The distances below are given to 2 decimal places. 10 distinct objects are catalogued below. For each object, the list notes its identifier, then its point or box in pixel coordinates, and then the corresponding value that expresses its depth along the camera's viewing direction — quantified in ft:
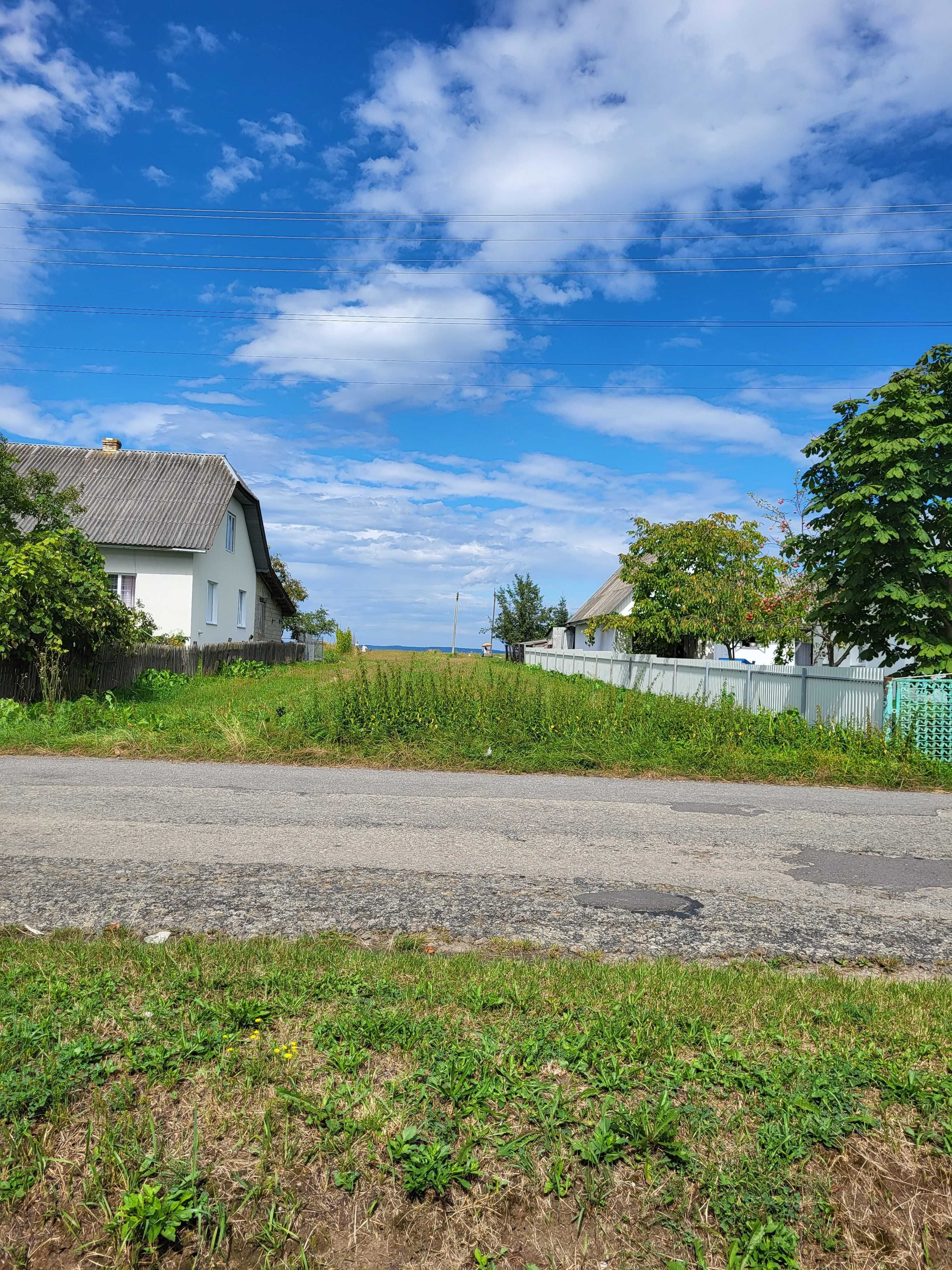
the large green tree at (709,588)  72.90
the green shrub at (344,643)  156.25
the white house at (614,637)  103.35
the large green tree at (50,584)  48.65
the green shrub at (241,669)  83.82
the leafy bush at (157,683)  62.18
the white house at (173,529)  86.38
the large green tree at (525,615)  223.10
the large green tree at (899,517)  43.11
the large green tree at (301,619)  185.37
